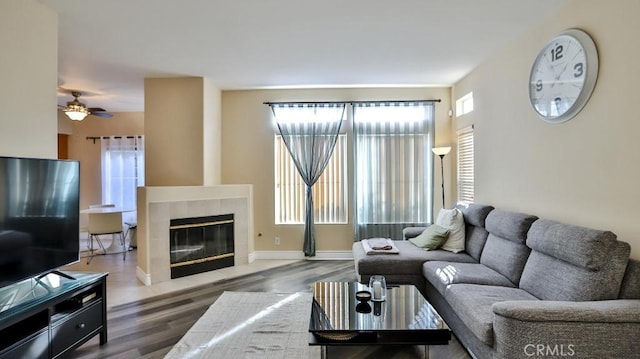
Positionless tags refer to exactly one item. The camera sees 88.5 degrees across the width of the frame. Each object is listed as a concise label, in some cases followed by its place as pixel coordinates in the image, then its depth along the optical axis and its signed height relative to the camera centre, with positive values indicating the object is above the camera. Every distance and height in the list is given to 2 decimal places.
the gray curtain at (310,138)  5.17 +0.71
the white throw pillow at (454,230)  3.79 -0.58
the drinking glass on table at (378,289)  2.52 -0.83
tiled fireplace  4.20 -0.51
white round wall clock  2.39 +0.83
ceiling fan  4.97 +1.16
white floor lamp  4.68 +0.44
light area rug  2.46 -1.26
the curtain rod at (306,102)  5.14 +1.27
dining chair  5.32 -0.64
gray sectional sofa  1.78 -0.79
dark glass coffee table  2.01 -0.93
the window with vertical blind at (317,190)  5.27 -0.12
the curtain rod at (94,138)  6.85 +0.99
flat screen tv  2.04 -0.21
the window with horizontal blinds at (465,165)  4.59 +0.22
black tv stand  1.96 -0.89
